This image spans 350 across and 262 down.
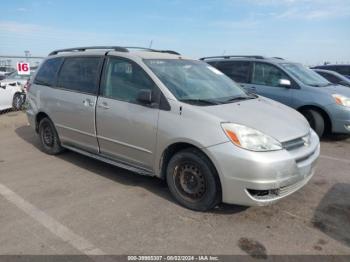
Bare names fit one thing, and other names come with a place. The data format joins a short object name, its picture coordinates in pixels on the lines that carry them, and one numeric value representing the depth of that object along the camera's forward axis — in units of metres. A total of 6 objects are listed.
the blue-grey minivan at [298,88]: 7.10
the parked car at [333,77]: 11.96
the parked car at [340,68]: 16.23
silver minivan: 3.56
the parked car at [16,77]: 13.75
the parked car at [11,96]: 10.58
